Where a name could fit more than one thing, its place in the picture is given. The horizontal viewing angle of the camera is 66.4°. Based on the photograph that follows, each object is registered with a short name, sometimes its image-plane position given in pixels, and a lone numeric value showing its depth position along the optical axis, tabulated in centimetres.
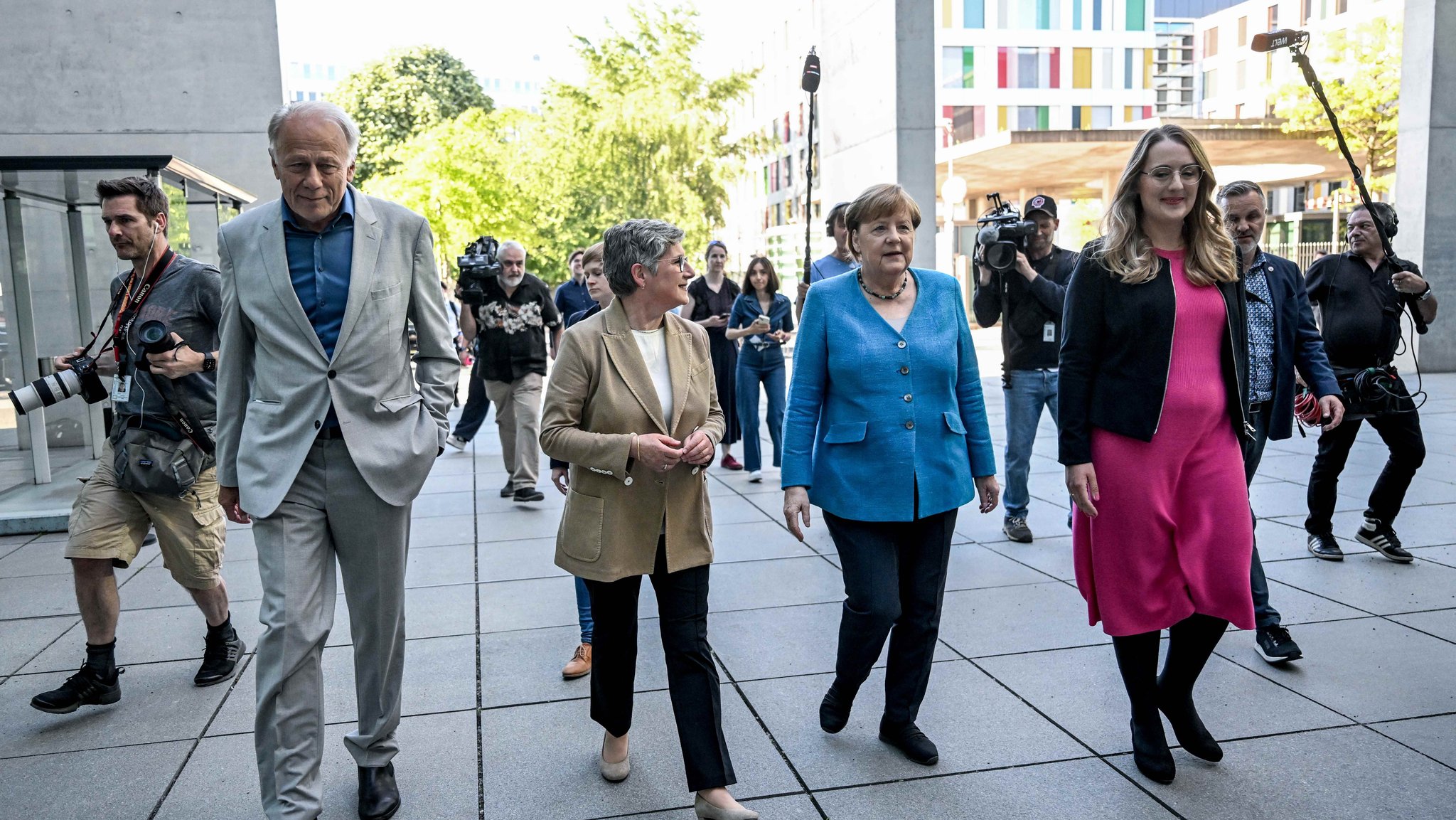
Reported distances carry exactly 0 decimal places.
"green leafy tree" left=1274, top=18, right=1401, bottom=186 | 3300
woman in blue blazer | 360
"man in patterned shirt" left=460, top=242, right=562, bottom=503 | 843
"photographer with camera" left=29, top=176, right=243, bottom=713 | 426
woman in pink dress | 343
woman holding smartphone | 898
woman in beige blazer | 328
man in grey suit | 312
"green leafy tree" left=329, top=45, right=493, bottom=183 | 4759
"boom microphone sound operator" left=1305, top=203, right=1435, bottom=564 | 591
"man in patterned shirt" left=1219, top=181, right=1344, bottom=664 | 441
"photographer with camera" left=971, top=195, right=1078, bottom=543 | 652
